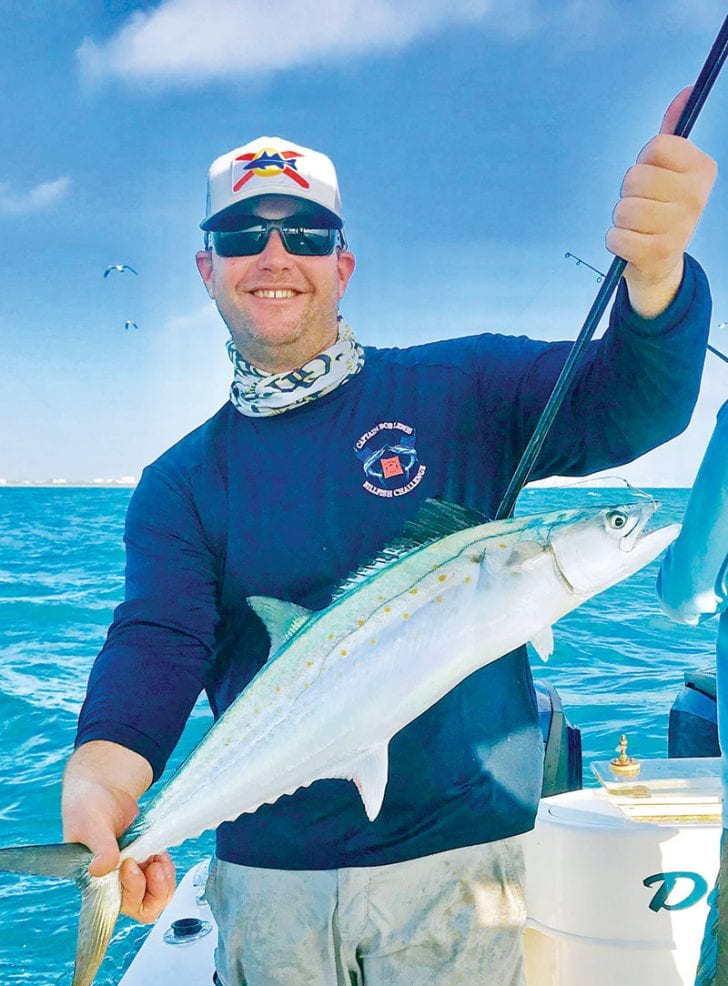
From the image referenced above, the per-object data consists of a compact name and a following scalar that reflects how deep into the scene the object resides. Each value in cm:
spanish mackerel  154
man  210
